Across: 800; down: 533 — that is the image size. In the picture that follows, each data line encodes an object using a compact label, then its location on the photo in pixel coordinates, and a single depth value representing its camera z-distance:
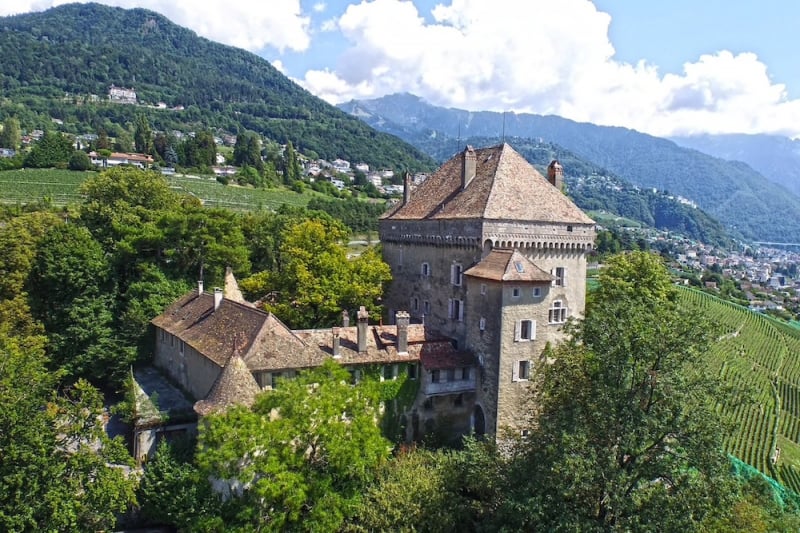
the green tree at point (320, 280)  45.25
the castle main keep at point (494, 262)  36.16
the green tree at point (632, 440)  23.19
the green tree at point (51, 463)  24.41
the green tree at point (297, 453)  25.08
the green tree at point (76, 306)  44.78
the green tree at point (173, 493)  27.86
